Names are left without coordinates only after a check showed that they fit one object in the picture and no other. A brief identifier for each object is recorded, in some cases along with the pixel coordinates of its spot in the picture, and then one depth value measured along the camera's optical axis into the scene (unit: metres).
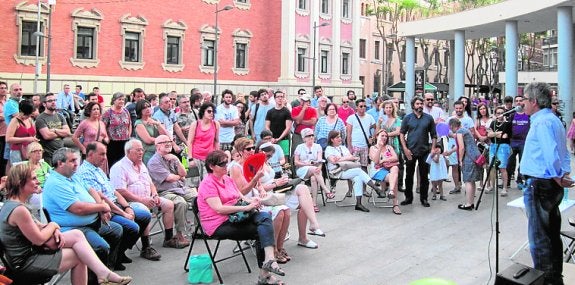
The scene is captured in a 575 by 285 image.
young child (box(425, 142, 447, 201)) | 10.79
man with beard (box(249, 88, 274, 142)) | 12.45
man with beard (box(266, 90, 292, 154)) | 11.45
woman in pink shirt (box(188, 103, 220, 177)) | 9.80
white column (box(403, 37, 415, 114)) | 32.56
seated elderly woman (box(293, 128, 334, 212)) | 9.88
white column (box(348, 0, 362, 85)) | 47.41
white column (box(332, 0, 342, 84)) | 45.28
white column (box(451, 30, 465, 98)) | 29.45
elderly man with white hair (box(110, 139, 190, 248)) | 7.10
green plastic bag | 6.23
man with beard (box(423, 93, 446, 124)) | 12.44
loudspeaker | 4.64
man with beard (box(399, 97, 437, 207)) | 10.49
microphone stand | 5.84
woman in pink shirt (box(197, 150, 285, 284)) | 6.22
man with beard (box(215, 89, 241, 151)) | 11.82
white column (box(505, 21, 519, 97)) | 24.45
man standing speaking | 5.61
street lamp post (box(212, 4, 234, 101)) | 35.66
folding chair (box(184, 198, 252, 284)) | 6.41
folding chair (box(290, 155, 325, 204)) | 10.43
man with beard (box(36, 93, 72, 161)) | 9.34
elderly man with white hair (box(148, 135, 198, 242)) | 7.70
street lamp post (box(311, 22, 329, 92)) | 41.87
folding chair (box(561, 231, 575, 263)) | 6.23
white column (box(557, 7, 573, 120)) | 21.25
